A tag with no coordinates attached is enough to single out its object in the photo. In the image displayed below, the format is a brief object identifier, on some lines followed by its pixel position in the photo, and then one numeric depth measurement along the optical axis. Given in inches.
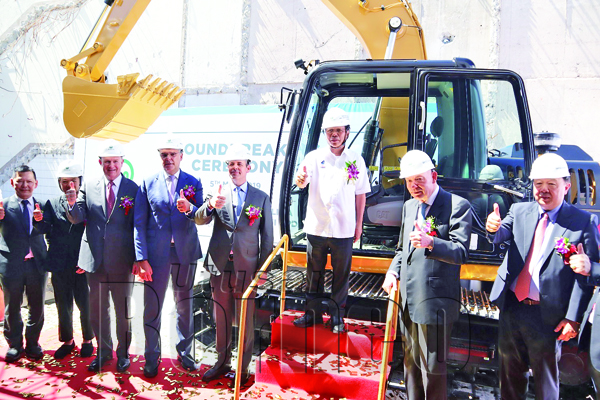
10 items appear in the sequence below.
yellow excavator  146.6
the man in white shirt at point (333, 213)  140.4
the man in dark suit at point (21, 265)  170.9
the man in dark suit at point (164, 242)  154.2
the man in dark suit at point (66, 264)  168.1
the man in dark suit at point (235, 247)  150.1
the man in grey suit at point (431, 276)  111.7
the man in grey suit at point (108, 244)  157.5
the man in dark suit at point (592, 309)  102.0
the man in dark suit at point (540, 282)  107.3
